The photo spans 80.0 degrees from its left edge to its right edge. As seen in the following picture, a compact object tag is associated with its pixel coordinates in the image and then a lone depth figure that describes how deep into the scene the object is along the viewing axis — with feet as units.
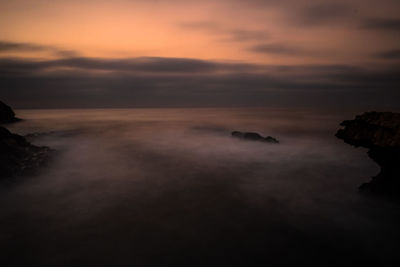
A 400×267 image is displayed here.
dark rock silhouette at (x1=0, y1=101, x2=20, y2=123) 168.96
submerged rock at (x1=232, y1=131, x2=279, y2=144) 105.87
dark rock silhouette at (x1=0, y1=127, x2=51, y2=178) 49.51
